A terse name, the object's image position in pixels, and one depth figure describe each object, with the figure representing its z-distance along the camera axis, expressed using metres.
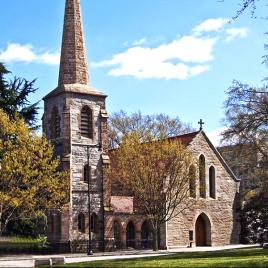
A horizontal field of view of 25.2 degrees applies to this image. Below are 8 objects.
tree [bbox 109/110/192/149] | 70.50
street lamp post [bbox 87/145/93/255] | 42.09
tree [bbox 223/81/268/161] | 34.28
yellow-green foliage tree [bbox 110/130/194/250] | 45.00
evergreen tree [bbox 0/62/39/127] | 43.12
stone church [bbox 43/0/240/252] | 46.16
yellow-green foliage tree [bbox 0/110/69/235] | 36.22
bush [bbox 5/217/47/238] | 41.96
